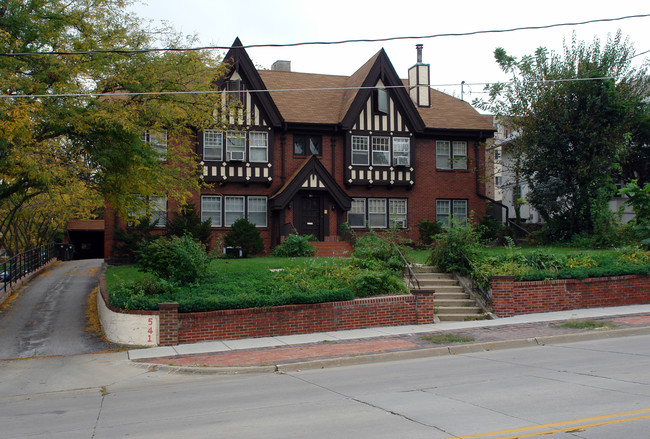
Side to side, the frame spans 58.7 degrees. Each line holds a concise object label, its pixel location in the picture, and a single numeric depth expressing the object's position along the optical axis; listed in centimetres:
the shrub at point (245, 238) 2584
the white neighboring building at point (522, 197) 3044
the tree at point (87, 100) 1469
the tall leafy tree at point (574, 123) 2525
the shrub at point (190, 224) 2534
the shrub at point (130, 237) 2459
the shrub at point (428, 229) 2897
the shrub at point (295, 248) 2409
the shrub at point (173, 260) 1575
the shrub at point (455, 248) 1833
